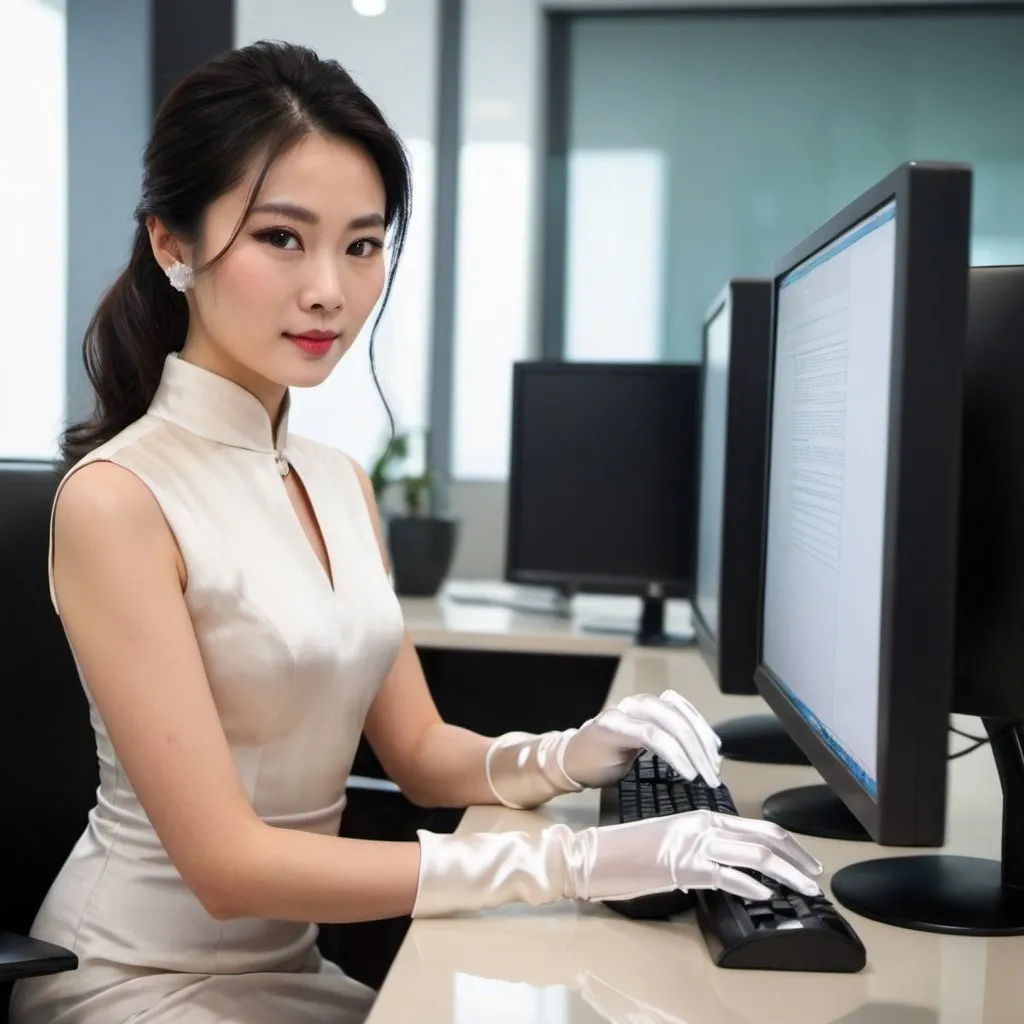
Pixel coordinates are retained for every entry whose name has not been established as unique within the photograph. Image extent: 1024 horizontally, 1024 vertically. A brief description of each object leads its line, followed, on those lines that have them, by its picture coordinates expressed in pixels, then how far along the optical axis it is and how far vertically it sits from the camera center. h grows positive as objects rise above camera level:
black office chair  1.17 -0.28
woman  0.93 -0.16
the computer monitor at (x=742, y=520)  1.33 -0.08
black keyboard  0.75 -0.29
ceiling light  3.34 +1.11
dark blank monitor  2.10 -0.07
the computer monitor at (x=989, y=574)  0.84 -0.08
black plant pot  2.45 -0.23
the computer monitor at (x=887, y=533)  0.66 -0.05
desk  0.68 -0.31
